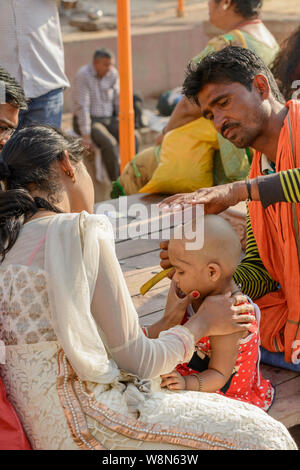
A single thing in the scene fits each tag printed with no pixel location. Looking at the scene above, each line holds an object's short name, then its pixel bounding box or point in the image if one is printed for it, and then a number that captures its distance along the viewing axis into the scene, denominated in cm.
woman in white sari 180
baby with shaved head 216
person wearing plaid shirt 832
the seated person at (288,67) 397
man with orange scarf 254
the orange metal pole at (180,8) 1179
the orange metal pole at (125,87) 486
